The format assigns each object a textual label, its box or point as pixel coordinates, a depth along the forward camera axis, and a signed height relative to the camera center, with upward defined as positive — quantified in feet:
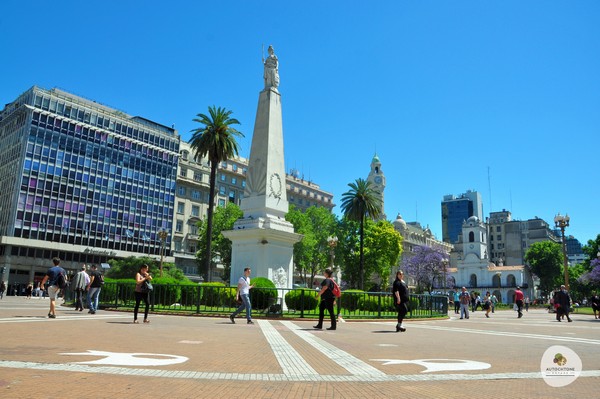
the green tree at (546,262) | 325.01 +21.96
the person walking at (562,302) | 77.95 -1.17
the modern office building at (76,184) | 194.49 +40.66
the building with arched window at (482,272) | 354.13 +14.66
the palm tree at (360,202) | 186.39 +32.92
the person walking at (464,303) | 88.07 -2.31
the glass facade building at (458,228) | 646.82 +84.49
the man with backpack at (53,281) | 48.03 -0.87
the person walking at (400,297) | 46.48 -0.90
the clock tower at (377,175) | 375.16 +90.11
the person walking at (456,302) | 121.82 -3.08
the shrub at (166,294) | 67.36 -2.28
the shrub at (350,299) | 70.03 -1.98
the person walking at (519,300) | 100.06 -1.50
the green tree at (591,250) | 220.16 +21.93
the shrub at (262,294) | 64.03 -1.72
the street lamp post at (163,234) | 128.70 +11.61
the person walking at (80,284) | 64.69 -1.39
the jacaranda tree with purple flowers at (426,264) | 272.04 +14.40
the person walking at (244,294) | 49.47 -1.36
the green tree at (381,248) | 218.59 +18.28
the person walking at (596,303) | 88.98 -1.25
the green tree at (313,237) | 198.70 +20.82
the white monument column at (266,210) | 75.05 +12.10
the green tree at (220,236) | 188.96 +18.01
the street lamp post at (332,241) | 105.81 +9.82
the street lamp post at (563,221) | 139.95 +21.68
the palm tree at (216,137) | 130.31 +39.30
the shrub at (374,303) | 71.25 -2.51
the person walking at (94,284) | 60.44 -1.24
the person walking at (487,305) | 103.60 -2.96
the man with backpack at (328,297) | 44.92 -1.17
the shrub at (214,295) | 65.46 -2.18
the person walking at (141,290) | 45.65 -1.31
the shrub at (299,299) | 64.49 -2.14
